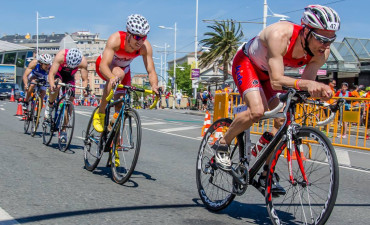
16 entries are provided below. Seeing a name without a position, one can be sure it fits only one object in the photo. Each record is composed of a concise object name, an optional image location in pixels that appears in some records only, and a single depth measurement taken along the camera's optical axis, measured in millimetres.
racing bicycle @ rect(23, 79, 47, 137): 10417
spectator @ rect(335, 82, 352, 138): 15083
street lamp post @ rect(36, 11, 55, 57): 74219
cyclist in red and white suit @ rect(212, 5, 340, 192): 3619
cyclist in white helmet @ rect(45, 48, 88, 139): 8844
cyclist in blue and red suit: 10680
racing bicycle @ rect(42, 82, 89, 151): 8367
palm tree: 42750
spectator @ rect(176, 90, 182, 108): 44188
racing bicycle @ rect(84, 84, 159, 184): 5430
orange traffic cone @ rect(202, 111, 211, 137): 11875
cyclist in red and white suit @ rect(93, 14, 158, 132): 5707
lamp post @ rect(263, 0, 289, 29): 33219
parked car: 54647
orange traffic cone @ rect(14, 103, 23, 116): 19169
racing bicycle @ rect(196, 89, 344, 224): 3260
